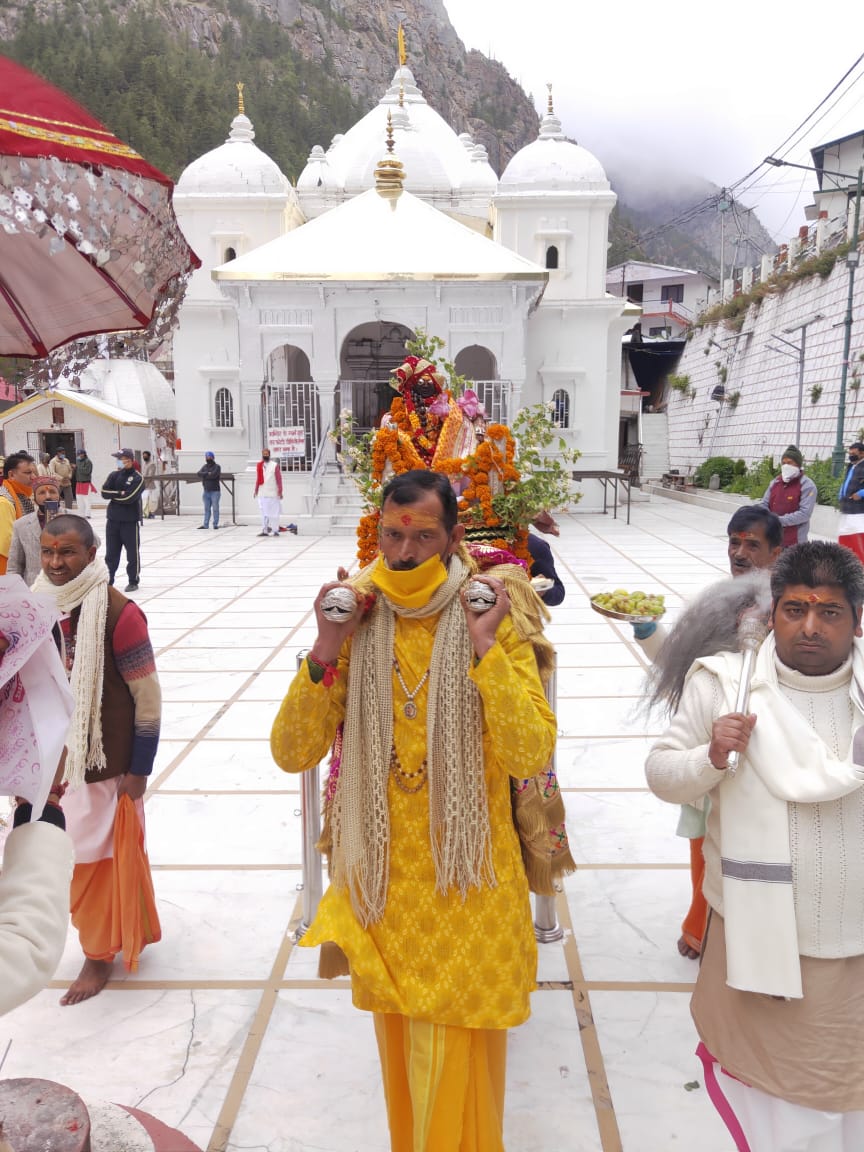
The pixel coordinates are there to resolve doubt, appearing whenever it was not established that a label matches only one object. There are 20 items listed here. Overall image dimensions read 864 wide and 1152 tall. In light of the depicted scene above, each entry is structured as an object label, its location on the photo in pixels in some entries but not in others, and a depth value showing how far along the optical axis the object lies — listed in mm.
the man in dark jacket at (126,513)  9477
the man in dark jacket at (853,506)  8234
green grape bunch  2711
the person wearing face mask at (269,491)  14984
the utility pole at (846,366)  16219
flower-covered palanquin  2920
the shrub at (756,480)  19703
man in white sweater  1708
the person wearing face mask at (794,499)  8289
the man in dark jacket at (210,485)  15680
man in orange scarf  6893
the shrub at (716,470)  23453
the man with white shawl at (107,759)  2791
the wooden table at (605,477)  17078
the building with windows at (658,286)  49125
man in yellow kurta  1865
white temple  16453
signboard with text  16016
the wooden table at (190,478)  17172
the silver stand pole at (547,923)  3064
